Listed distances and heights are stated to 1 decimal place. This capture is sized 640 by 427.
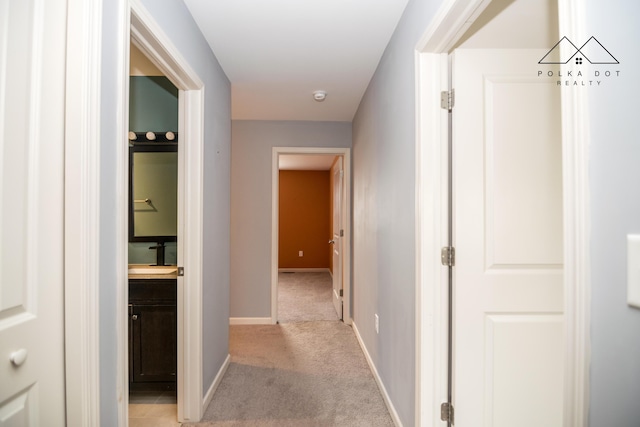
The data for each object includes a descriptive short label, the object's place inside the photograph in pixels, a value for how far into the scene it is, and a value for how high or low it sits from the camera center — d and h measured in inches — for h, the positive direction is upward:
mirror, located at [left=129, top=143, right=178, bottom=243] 98.2 +7.3
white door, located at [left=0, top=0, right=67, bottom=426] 30.7 +0.4
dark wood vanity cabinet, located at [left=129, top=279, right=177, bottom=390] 82.9 -30.7
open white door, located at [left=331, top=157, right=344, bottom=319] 153.5 -14.0
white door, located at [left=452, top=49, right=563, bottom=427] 54.2 -4.3
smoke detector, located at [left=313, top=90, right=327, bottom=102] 114.0 +44.4
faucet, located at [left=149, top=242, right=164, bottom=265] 97.3 -12.1
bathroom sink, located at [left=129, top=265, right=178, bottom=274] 85.2 -15.3
